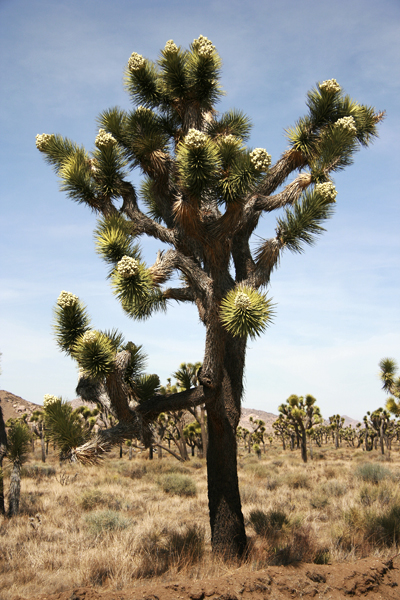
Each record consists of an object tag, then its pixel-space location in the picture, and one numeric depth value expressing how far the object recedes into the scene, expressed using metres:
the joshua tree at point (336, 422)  42.15
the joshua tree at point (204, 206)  5.12
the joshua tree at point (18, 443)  9.39
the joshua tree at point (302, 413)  24.73
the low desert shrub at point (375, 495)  9.45
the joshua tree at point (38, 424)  27.70
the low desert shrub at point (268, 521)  7.73
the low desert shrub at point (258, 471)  17.55
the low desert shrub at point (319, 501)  10.48
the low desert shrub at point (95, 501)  11.16
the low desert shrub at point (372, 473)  13.59
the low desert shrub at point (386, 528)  6.98
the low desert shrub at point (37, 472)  18.61
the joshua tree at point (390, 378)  12.55
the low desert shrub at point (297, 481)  14.13
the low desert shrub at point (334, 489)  11.94
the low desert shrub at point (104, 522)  8.21
